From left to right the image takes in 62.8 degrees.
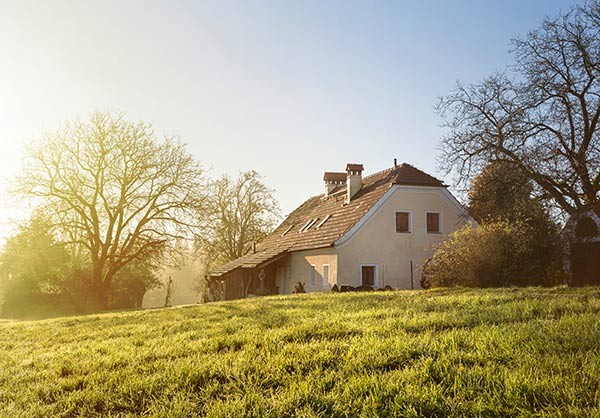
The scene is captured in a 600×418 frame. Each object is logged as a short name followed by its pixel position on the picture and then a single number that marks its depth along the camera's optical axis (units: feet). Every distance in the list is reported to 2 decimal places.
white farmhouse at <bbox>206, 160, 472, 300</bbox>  80.59
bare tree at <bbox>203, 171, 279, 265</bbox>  163.63
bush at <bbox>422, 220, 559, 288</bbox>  60.85
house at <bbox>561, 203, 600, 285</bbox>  66.28
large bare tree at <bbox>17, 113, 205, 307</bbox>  103.55
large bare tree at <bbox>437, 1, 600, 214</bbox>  60.19
